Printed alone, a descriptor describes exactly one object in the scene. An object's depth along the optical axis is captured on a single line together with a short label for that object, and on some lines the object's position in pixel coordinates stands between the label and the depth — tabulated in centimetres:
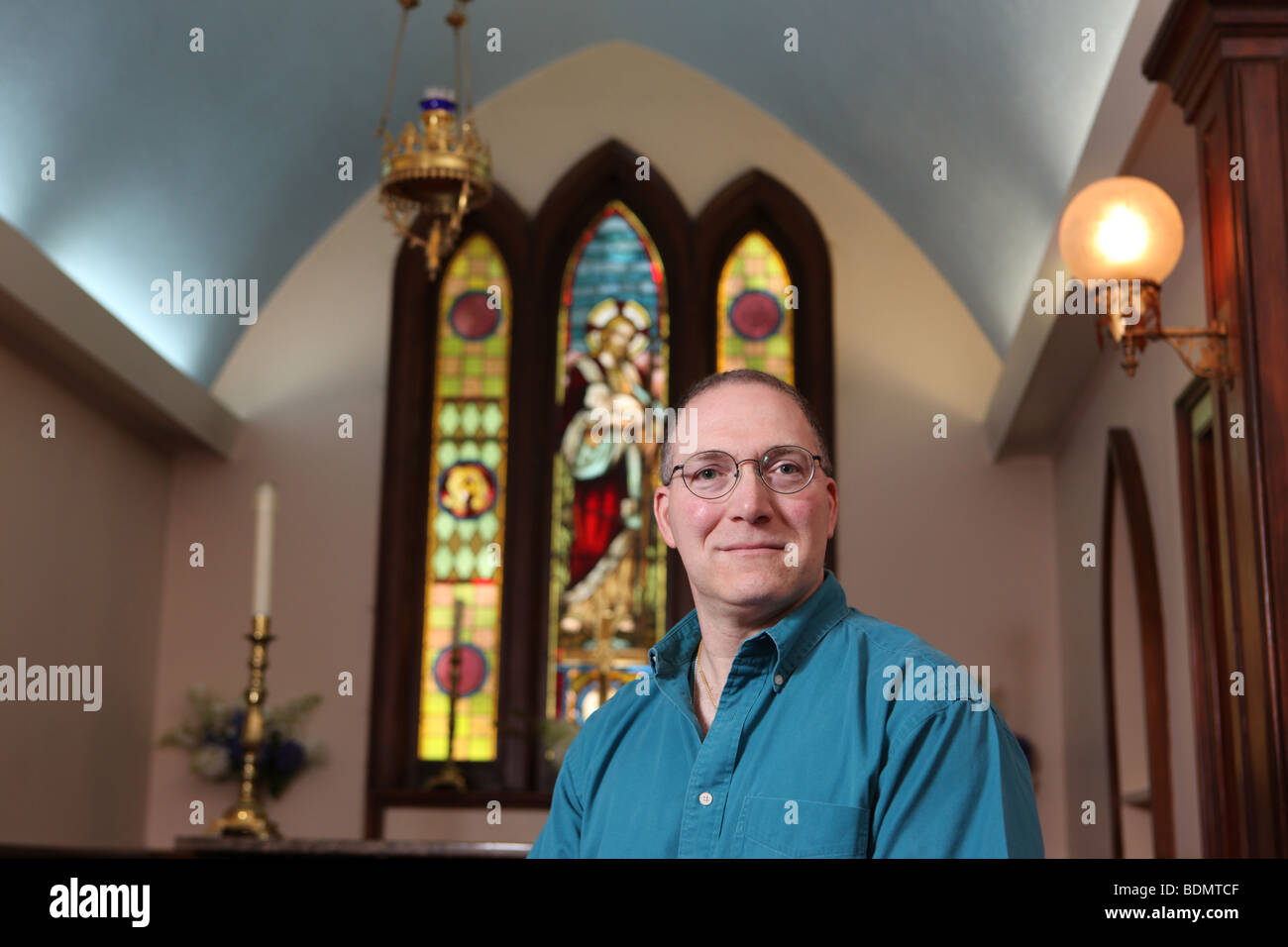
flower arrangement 589
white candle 437
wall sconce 298
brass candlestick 422
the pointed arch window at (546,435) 623
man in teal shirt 128
